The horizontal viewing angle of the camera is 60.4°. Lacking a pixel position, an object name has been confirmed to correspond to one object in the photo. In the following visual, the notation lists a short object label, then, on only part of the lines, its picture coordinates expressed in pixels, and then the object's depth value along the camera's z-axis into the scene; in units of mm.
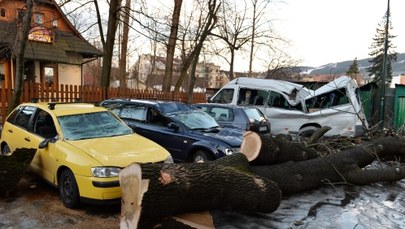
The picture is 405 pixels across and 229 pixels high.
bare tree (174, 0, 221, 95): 17844
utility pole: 15828
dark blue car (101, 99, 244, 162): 7574
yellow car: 5129
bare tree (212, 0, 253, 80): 24614
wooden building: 19016
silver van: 11750
